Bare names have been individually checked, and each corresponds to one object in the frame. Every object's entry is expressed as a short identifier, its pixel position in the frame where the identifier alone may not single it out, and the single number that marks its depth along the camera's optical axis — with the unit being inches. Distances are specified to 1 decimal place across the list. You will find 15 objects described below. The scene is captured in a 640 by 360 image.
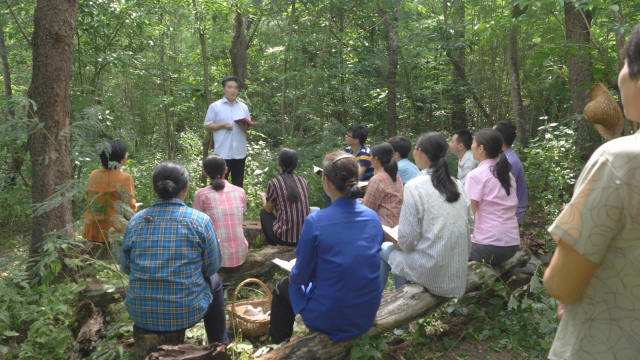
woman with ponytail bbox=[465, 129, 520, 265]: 149.5
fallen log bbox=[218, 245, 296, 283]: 184.9
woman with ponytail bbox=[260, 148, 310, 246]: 186.9
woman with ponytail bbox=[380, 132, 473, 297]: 123.8
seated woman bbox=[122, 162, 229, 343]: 107.3
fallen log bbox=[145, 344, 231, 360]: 91.9
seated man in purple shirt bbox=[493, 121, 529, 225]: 181.9
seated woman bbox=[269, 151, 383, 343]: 101.4
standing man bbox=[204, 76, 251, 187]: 247.9
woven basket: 138.1
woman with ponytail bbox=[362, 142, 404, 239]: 173.3
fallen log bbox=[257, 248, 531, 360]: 100.7
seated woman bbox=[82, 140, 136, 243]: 158.2
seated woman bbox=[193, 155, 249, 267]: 167.6
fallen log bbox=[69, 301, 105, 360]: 119.5
